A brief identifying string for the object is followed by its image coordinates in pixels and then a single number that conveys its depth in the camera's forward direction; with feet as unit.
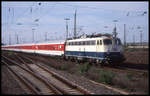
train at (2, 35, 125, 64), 73.15
